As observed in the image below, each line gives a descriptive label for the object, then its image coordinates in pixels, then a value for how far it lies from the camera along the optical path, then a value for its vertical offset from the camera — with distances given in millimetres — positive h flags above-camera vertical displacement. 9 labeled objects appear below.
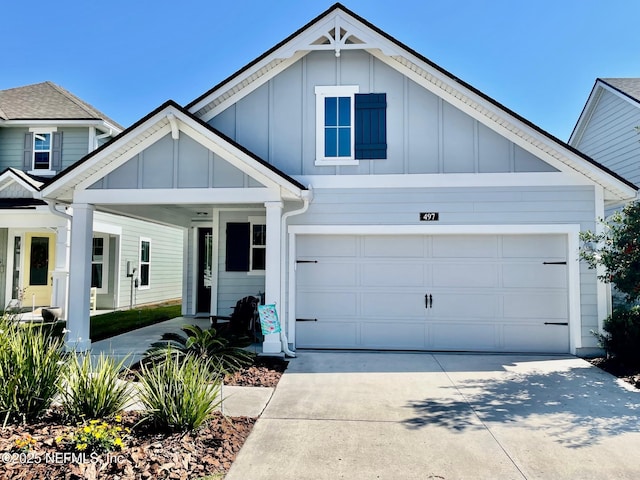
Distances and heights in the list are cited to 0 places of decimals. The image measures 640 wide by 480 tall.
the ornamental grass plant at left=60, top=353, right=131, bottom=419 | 4055 -1256
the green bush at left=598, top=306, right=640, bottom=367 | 6754 -1184
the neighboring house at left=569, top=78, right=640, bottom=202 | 11391 +3945
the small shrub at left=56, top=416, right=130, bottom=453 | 3432 -1444
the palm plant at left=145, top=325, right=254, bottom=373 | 6398 -1369
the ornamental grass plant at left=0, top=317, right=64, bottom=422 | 4016 -1131
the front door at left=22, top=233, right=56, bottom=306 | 13055 -223
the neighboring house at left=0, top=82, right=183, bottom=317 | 11203 +1151
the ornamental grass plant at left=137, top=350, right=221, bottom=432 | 3945 -1289
